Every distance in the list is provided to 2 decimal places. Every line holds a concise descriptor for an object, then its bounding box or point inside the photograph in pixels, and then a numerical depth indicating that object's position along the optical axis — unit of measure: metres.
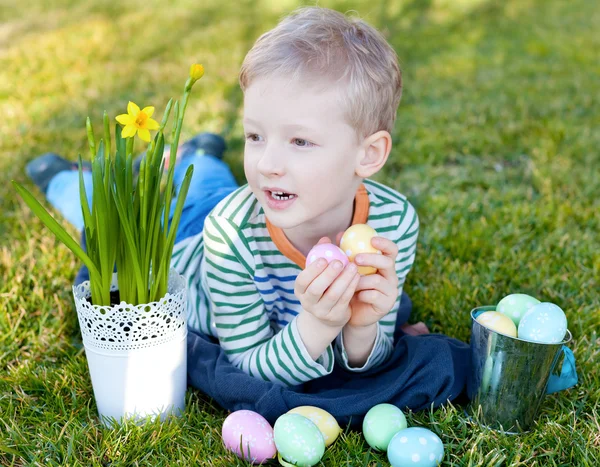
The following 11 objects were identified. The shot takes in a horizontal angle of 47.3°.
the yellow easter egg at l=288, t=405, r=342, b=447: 1.63
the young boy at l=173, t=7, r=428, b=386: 1.62
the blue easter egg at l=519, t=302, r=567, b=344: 1.61
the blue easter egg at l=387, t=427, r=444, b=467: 1.52
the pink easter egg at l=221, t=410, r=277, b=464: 1.58
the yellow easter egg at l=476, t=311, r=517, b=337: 1.68
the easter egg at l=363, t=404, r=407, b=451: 1.62
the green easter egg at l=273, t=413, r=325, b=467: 1.52
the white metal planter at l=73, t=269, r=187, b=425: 1.64
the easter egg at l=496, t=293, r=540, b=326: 1.78
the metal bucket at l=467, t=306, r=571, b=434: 1.61
